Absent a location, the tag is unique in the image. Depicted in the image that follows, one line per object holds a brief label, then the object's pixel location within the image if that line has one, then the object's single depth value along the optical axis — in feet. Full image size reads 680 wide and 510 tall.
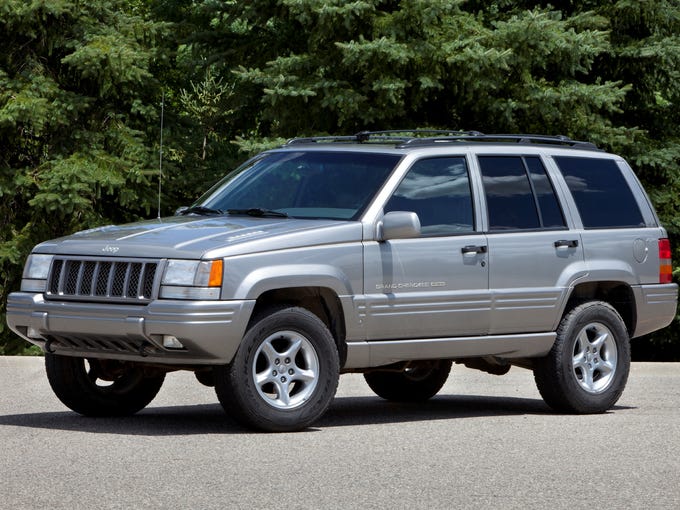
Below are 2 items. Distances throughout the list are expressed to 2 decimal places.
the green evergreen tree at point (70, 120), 113.12
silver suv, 44.77
